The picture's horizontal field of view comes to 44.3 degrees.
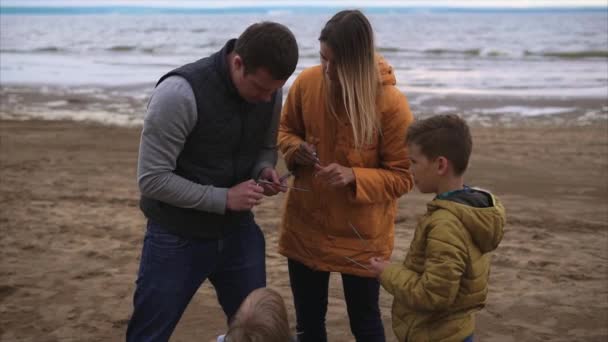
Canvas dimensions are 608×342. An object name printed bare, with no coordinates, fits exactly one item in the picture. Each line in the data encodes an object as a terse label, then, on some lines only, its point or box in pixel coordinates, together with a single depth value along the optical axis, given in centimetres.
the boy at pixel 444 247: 272
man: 287
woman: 326
